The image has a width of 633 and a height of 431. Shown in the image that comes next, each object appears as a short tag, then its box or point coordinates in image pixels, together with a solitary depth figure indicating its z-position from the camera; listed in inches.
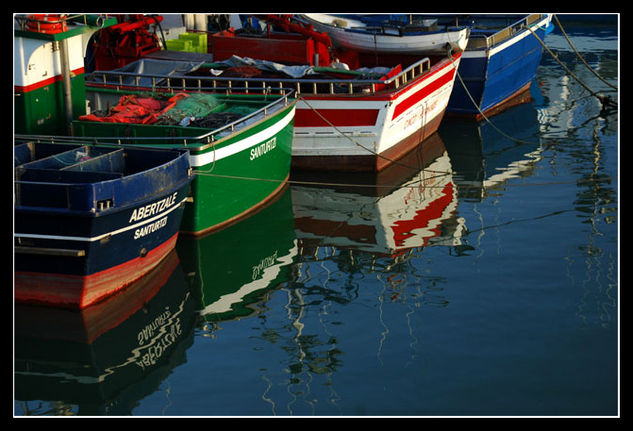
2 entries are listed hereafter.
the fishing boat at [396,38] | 862.5
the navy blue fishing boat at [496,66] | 940.6
